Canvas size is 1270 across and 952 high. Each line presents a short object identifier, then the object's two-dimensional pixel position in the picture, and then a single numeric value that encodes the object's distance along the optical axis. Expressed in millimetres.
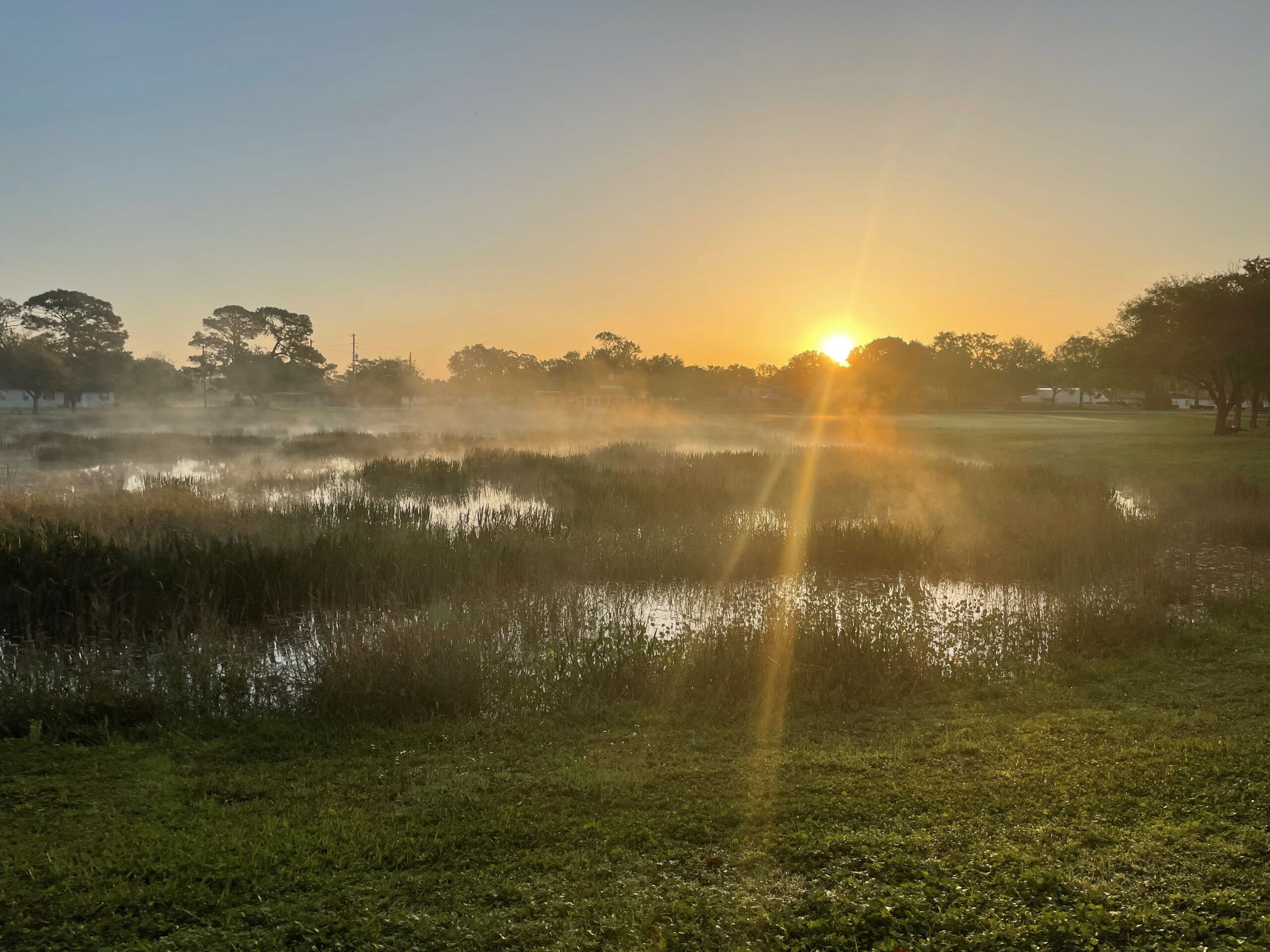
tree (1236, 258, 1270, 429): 39406
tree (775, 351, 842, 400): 128500
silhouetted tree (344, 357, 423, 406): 122688
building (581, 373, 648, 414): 124188
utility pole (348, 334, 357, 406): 119688
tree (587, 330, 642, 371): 154750
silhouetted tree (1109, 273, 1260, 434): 40594
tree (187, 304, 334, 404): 97812
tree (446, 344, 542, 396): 152875
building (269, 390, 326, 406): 108000
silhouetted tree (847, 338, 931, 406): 115812
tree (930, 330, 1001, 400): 118875
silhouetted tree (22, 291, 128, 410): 78000
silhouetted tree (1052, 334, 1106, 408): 97000
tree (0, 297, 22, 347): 78812
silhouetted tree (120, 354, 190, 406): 87188
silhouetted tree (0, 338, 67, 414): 69875
